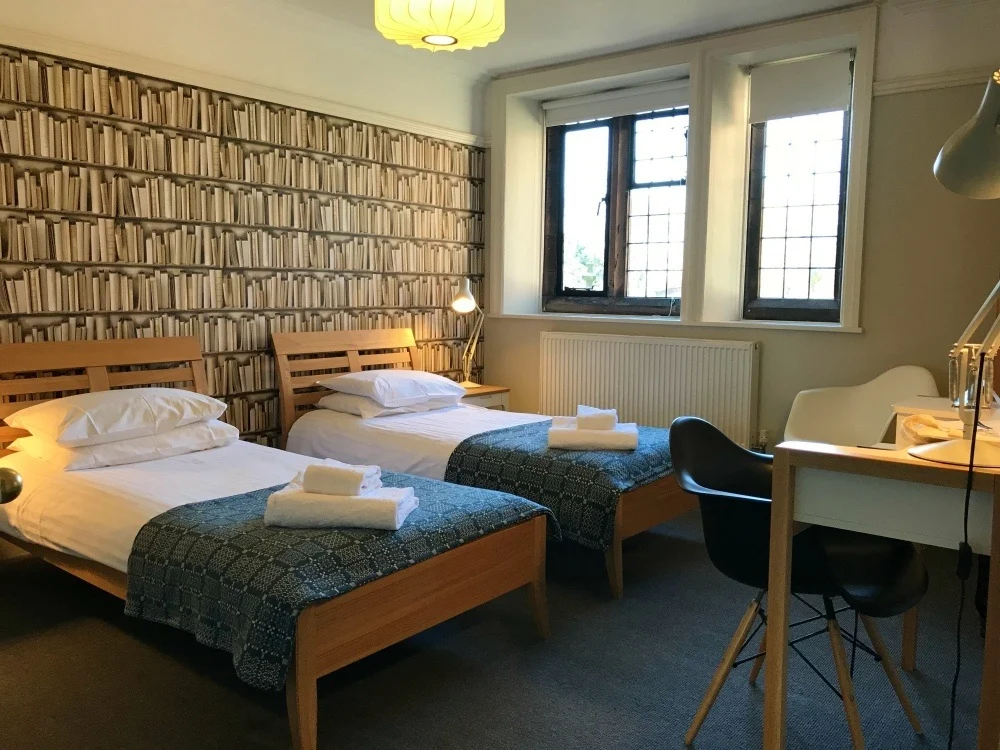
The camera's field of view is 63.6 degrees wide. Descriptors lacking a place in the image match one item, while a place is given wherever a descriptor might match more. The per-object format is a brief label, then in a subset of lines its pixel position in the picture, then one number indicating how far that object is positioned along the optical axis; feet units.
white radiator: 15.23
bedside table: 16.99
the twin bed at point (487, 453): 10.62
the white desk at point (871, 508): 5.17
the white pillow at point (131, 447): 10.30
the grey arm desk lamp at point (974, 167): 5.23
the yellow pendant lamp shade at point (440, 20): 8.68
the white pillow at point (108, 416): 10.36
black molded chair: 6.61
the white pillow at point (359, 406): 14.20
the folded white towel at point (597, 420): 12.09
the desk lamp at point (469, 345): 17.84
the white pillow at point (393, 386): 14.35
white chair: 13.14
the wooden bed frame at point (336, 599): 6.91
